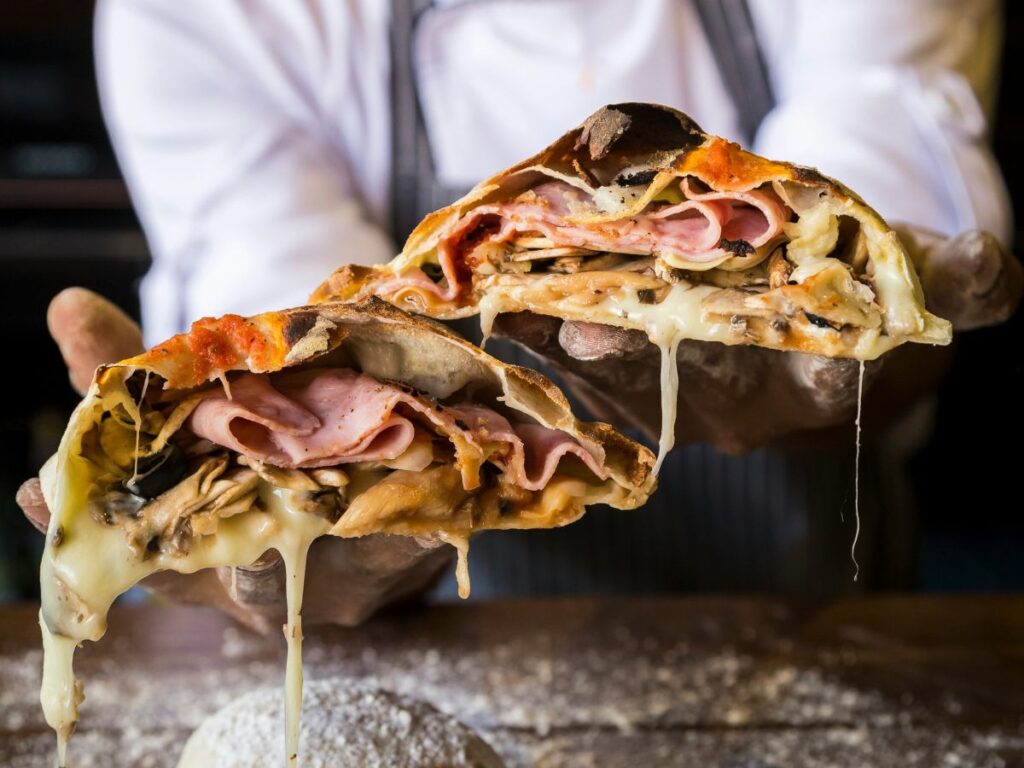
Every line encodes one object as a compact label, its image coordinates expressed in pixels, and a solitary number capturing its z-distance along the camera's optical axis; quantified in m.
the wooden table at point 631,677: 0.82
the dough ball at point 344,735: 0.71
